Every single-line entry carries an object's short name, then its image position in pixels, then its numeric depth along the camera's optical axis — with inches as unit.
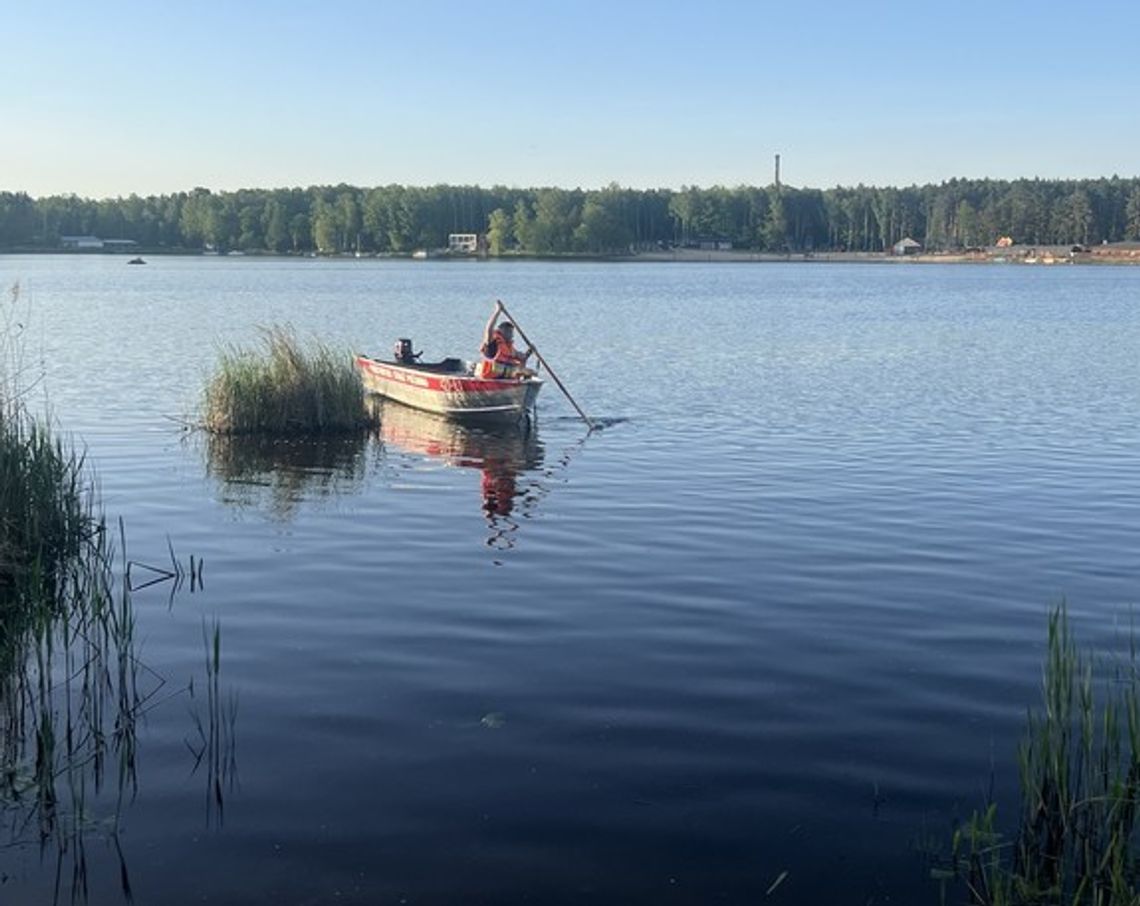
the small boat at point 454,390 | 927.0
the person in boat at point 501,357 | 932.6
